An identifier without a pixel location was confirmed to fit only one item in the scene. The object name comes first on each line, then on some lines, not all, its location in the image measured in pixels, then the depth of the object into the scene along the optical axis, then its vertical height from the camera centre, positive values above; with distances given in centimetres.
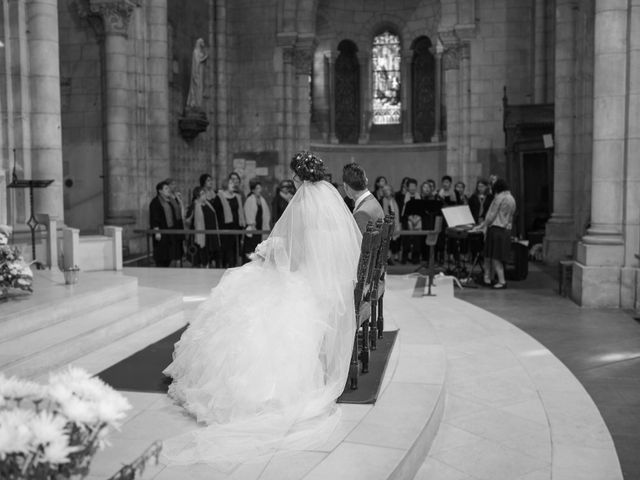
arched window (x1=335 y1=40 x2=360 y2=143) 2286 +299
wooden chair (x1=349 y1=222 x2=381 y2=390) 434 -65
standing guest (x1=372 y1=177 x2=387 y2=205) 1251 +1
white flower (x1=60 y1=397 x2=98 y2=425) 169 -52
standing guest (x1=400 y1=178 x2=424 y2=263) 1288 -66
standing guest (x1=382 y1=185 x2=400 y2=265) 1252 -32
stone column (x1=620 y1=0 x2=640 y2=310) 866 +6
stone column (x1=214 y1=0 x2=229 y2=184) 1861 +254
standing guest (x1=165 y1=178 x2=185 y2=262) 1155 -56
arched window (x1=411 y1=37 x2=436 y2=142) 2245 +307
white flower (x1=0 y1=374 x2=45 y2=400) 181 -51
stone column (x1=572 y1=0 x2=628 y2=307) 880 +41
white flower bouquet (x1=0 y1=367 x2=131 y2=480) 158 -54
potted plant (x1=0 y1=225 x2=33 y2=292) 588 -67
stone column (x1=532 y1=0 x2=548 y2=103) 1586 +299
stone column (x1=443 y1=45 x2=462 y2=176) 1738 +201
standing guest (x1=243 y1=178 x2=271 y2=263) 1155 -41
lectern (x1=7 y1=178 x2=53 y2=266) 830 +4
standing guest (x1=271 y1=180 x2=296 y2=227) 1095 -11
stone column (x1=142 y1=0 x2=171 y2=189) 1338 +190
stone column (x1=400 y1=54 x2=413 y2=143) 2244 +282
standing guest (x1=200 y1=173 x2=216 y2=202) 1172 +5
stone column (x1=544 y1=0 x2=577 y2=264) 1223 +97
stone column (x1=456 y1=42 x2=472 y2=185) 1703 +172
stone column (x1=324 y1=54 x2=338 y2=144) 2219 +294
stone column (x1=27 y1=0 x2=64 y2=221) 903 +109
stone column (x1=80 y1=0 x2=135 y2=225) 1277 +143
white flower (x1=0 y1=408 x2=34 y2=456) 157 -54
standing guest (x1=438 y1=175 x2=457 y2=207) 1338 -9
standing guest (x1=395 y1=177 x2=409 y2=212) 1335 -12
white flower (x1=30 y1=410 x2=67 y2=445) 157 -53
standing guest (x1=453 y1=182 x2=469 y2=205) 1328 -12
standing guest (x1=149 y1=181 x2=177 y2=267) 1116 -52
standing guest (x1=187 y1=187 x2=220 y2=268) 1138 -59
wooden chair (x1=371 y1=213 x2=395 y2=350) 512 -67
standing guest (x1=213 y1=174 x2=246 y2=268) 1158 -47
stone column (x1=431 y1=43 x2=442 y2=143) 2169 +269
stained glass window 2306 +351
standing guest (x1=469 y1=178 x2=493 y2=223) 1260 -19
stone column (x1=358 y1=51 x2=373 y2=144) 2273 +295
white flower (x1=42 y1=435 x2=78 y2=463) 155 -57
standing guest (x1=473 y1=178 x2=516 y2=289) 1028 -58
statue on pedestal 1623 +197
